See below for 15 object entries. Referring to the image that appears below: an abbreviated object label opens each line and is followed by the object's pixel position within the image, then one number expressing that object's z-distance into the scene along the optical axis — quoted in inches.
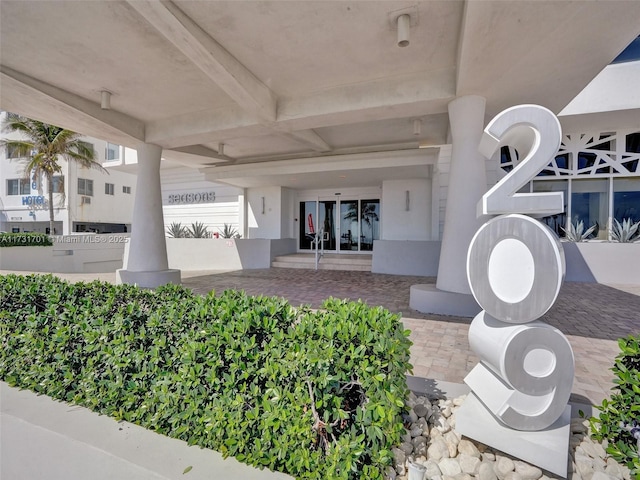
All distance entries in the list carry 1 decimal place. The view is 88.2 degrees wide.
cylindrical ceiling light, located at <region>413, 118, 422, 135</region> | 287.8
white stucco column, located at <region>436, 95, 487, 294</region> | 205.9
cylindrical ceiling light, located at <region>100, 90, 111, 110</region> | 240.5
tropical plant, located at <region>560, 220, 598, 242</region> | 366.0
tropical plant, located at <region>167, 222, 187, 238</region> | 512.1
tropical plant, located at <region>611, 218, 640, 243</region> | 344.4
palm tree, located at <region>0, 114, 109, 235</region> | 637.3
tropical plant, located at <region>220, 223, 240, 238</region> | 491.8
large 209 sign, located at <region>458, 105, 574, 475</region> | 77.7
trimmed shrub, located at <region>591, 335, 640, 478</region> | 75.4
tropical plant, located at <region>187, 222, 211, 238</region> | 507.2
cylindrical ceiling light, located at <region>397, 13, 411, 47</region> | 153.4
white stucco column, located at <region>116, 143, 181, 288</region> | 312.0
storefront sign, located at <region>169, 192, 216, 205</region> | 579.5
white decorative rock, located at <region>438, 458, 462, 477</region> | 78.5
